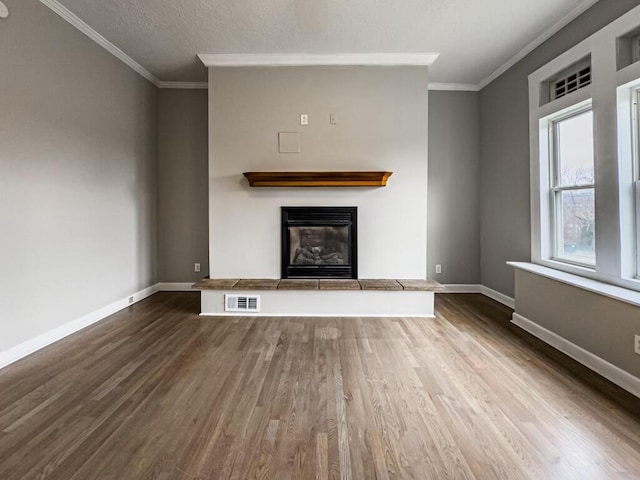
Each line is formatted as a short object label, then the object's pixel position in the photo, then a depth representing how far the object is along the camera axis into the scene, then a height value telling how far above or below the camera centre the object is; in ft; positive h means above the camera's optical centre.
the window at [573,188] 9.52 +1.60
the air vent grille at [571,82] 9.39 +4.77
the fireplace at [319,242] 12.57 +0.01
